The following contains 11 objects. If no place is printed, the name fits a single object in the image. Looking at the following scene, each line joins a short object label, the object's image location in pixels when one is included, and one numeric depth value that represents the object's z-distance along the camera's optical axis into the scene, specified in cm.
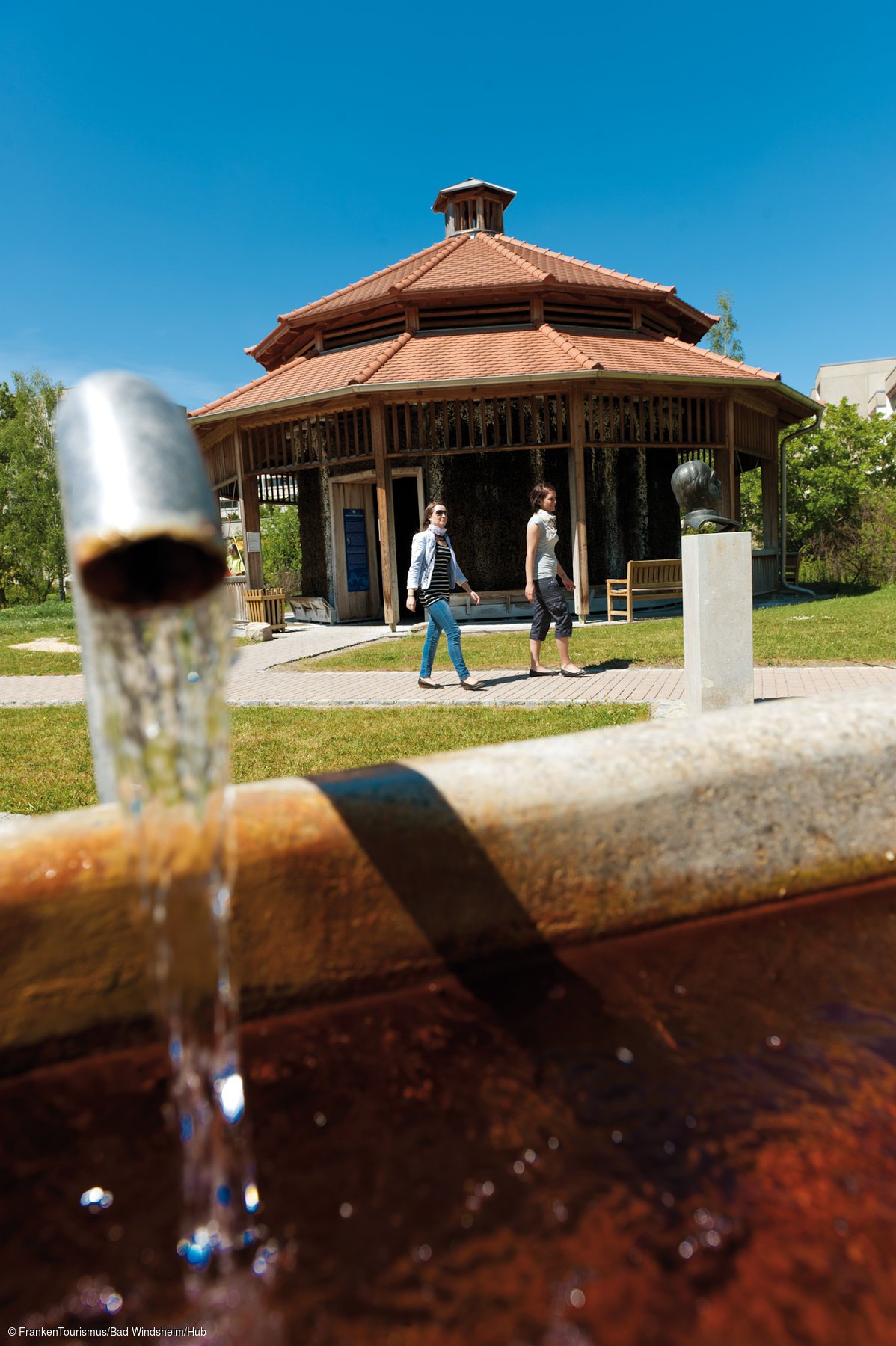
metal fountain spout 146
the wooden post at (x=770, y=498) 1866
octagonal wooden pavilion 1463
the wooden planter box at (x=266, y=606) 1608
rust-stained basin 169
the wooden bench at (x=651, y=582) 1384
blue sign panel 1739
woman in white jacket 829
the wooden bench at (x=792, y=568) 1962
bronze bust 706
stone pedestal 587
